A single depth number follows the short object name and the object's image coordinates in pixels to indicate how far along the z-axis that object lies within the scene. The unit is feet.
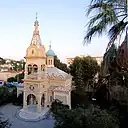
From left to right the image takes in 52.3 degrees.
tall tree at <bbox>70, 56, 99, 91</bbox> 63.49
